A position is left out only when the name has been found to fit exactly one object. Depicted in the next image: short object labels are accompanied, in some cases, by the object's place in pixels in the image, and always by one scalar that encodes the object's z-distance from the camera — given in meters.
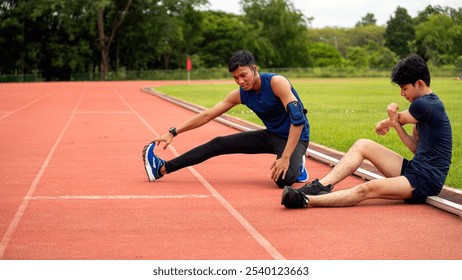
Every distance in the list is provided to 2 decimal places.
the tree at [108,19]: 74.62
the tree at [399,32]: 107.12
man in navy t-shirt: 6.61
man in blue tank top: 7.75
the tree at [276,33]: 93.06
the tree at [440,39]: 48.54
